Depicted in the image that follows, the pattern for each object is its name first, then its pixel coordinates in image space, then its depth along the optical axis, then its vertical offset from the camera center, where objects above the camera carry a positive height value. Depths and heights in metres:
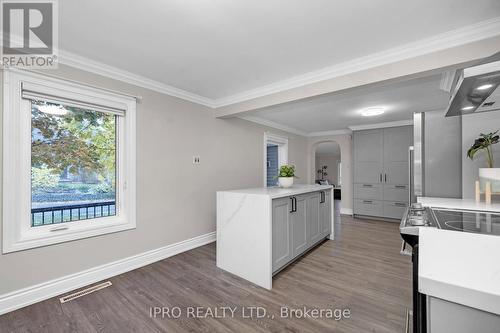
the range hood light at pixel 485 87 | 1.35 +0.50
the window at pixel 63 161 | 1.96 +0.07
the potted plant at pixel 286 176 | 2.98 -0.13
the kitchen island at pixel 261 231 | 2.24 -0.73
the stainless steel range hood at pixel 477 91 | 1.22 +0.49
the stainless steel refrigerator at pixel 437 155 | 2.19 +0.12
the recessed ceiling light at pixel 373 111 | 4.01 +1.03
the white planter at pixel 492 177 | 1.61 -0.08
